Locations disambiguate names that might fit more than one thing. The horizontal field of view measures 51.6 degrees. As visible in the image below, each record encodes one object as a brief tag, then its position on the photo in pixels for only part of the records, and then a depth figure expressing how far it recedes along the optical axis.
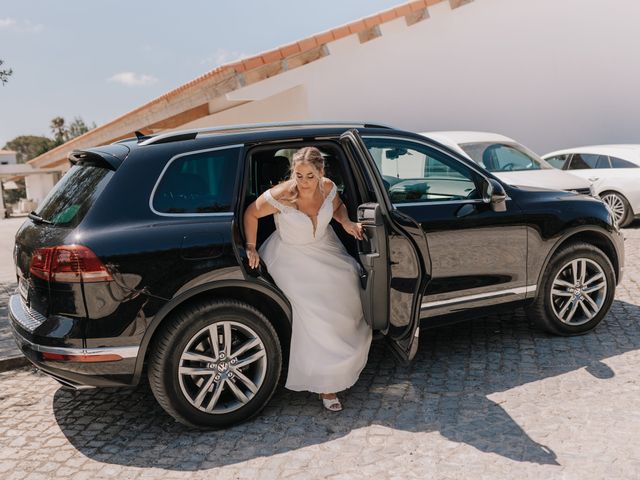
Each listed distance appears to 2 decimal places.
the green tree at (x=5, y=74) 8.51
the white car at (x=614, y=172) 11.19
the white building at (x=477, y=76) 13.23
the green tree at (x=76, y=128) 88.88
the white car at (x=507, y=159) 8.52
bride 3.98
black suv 3.52
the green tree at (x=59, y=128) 88.56
